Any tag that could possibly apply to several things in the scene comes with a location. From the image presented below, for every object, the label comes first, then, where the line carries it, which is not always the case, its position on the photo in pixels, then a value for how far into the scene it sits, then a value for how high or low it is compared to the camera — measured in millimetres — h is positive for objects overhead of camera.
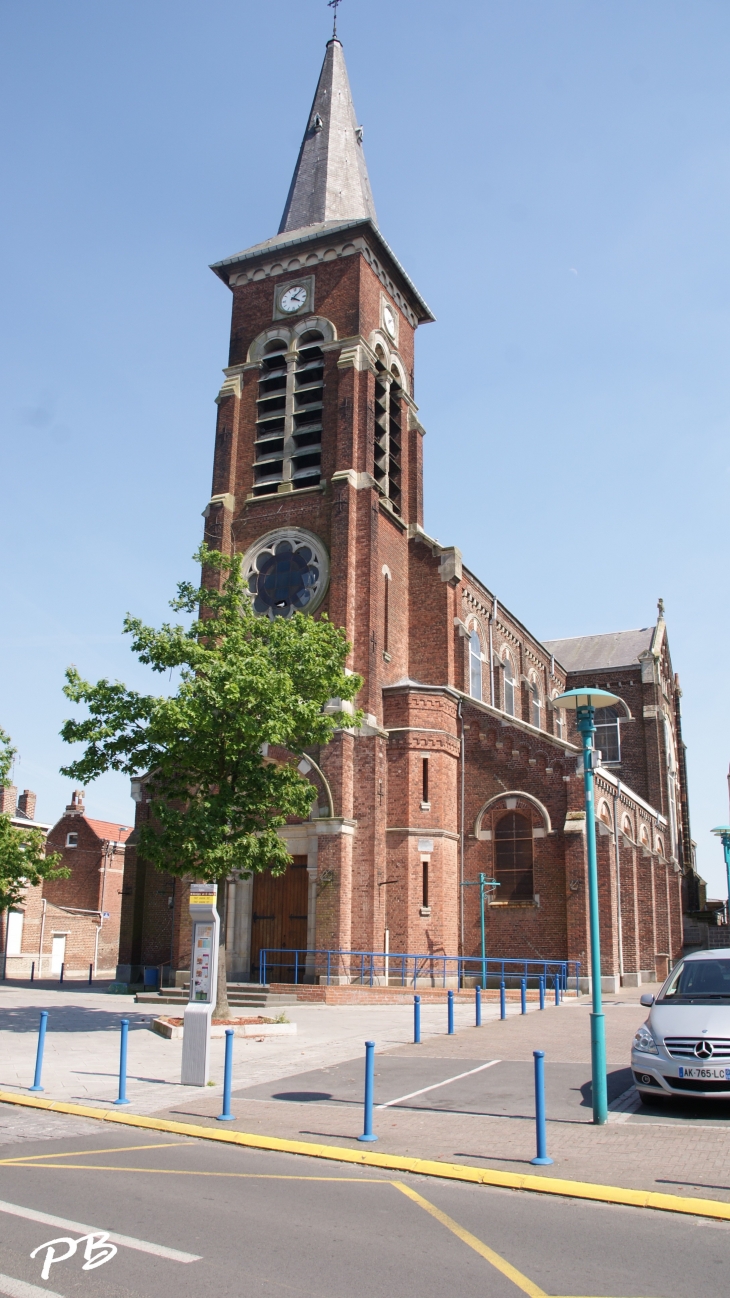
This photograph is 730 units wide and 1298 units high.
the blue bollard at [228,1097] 10367 -1816
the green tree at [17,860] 28984 +1521
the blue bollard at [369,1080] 9455 -1489
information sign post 12305 -845
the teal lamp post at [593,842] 9859 +786
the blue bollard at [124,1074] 11335 -1744
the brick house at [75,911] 43750 +174
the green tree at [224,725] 17578 +3308
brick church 26250 +7559
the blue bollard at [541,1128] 8359 -1676
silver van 9938 -1231
